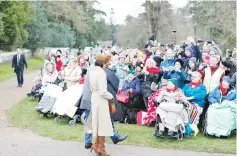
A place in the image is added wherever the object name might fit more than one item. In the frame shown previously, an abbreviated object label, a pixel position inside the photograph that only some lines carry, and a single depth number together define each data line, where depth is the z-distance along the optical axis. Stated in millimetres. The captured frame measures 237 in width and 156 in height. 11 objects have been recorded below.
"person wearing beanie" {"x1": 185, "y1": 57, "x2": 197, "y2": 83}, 10169
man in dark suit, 19656
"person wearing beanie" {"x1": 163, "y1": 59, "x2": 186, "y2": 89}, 10051
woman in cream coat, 7480
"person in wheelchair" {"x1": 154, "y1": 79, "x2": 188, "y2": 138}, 8703
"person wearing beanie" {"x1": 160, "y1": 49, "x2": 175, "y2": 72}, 10772
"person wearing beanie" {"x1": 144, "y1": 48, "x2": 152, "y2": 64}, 13448
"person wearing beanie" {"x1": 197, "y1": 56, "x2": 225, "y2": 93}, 9766
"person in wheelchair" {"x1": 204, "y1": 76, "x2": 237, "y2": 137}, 8883
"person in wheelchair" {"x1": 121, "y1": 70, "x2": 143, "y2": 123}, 10703
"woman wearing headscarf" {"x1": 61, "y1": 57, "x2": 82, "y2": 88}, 11742
